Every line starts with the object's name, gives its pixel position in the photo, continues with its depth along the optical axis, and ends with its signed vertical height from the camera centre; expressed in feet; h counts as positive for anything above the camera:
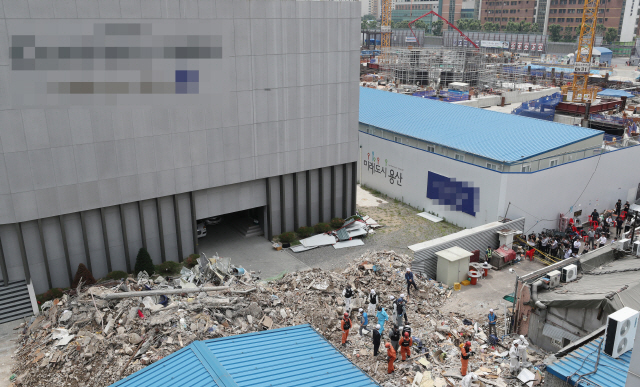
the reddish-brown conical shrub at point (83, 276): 68.85 -31.51
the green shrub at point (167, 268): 75.36 -33.41
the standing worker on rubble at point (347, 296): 62.80 -31.32
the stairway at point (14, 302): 63.98 -32.84
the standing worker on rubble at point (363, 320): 59.93 -32.51
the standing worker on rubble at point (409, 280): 68.13 -31.83
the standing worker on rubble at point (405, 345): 53.31 -31.48
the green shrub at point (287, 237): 86.28 -33.39
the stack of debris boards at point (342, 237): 85.76 -33.97
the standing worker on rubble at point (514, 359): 50.60 -31.30
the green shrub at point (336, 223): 90.84 -32.67
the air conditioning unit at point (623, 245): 66.69 -27.01
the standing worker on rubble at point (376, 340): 53.88 -31.25
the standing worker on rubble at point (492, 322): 59.09 -32.26
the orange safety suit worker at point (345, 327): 56.95 -31.63
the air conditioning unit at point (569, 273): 60.23 -27.65
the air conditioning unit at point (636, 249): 64.50 -26.86
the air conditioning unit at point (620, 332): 40.16 -23.12
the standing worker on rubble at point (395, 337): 54.90 -31.50
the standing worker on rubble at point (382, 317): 60.54 -32.60
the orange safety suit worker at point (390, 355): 51.55 -31.37
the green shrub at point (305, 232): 88.07 -33.15
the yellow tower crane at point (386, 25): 385.29 +3.45
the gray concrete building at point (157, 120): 63.00 -12.09
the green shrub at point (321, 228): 89.51 -33.03
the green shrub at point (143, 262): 72.95 -31.39
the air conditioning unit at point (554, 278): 59.31 -27.71
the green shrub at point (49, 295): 67.21 -33.20
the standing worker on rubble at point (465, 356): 50.08 -30.63
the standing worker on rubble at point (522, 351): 50.55 -30.52
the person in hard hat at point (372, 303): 62.59 -32.01
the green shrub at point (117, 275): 71.77 -32.71
